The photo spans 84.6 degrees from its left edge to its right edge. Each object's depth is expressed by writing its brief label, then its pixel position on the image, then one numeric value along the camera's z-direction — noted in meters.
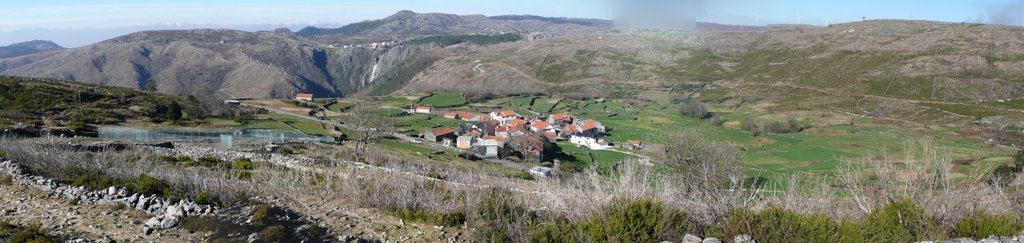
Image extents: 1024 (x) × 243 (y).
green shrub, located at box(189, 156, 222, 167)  20.36
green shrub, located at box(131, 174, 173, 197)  12.50
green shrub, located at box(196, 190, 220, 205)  11.77
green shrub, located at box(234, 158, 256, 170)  19.89
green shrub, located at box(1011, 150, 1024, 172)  23.56
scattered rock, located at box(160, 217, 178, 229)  10.55
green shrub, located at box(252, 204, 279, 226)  10.80
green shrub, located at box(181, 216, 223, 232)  10.46
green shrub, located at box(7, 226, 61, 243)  9.45
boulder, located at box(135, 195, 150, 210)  11.85
